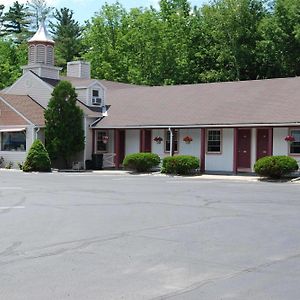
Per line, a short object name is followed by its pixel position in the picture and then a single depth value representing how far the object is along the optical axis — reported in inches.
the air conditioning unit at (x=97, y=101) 1504.7
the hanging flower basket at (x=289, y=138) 1143.6
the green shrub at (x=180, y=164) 1176.2
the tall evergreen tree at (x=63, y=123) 1352.1
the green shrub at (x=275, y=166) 1038.4
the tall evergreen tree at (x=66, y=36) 2825.1
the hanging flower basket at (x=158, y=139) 1348.4
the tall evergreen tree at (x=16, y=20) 3184.3
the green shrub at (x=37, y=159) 1296.8
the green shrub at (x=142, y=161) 1244.5
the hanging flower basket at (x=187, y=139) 1287.4
